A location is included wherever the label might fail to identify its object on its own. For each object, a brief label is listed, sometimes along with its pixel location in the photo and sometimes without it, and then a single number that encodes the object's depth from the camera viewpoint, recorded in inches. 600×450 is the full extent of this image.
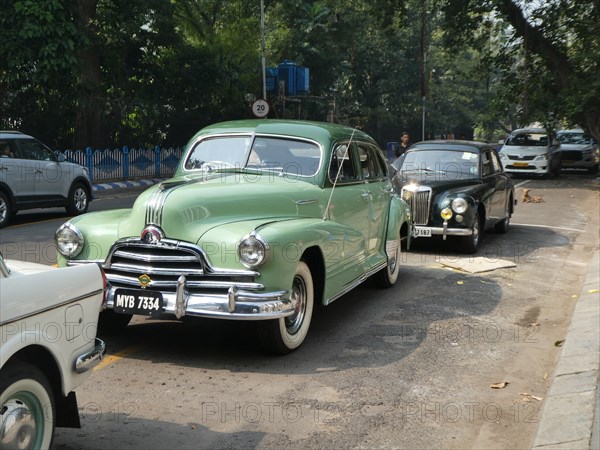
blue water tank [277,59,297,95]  1385.3
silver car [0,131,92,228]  541.0
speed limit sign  1059.3
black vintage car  439.5
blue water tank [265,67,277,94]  1393.9
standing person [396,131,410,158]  730.1
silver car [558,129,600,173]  1239.5
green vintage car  213.8
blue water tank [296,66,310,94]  1402.6
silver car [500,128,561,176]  1088.8
